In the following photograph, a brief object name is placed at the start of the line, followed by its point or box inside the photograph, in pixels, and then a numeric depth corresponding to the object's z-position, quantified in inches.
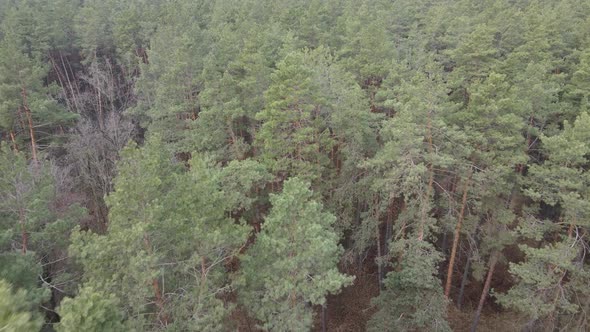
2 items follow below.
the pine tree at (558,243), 542.0
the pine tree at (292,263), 479.2
